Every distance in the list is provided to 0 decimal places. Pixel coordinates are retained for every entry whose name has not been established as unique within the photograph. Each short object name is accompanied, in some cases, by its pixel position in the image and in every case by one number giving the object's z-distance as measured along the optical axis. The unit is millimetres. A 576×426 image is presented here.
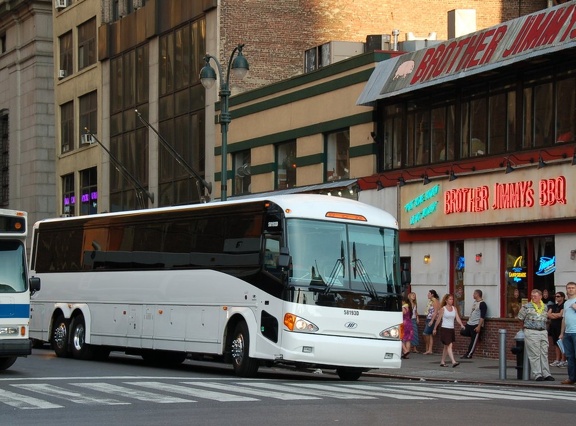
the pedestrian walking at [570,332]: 22641
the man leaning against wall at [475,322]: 31297
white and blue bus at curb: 21781
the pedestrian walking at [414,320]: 33500
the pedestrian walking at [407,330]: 32419
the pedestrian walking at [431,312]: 32281
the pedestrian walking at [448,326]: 28891
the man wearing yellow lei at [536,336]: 24203
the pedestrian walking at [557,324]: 28094
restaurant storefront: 28969
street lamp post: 31422
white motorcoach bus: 21828
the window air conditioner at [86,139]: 57031
